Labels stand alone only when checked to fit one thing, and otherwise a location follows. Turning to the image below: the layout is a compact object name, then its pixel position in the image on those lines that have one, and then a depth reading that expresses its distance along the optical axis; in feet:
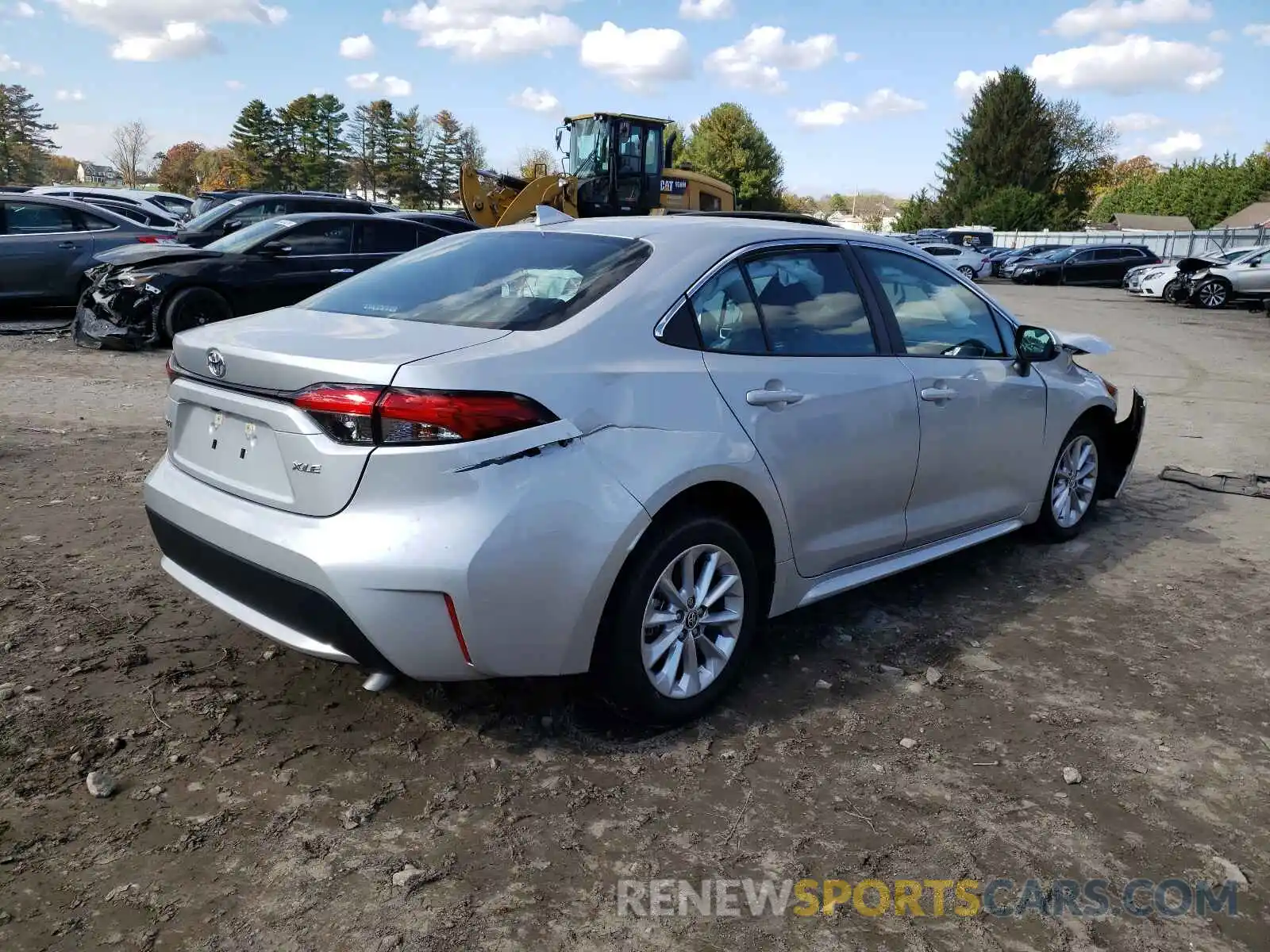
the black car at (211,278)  35.53
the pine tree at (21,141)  241.14
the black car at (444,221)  41.91
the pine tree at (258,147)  267.59
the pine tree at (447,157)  285.43
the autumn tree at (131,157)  273.75
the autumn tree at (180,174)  282.15
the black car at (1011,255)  128.16
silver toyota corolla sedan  9.18
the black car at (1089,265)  118.21
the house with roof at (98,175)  300.81
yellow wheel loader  67.56
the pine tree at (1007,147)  233.35
